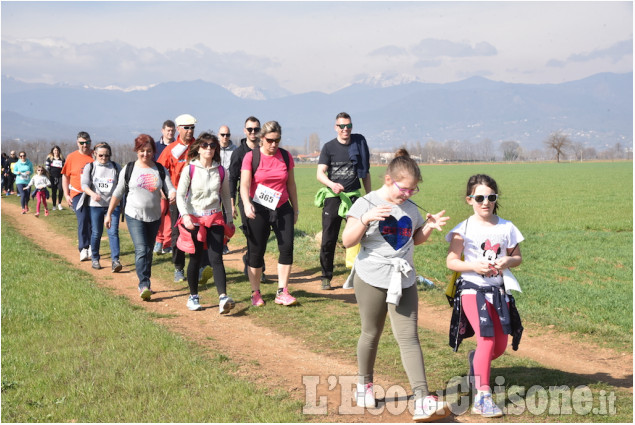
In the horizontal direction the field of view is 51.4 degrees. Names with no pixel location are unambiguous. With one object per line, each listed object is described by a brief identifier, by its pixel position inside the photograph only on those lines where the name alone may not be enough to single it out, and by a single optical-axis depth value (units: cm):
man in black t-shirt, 972
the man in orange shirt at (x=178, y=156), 1082
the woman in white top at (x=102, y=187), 1162
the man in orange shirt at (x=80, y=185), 1265
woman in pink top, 857
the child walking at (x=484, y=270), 516
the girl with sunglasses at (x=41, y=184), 2188
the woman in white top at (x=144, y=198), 947
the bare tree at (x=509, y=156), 17038
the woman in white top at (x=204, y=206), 852
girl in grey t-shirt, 500
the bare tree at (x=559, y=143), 15886
